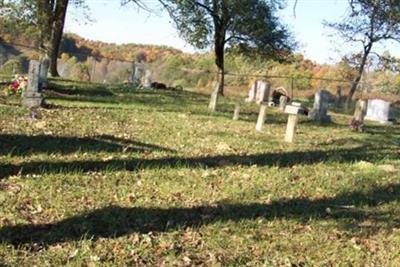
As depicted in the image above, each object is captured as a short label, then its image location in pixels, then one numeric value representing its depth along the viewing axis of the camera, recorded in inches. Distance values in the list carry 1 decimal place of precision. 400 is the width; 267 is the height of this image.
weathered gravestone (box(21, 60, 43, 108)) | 575.2
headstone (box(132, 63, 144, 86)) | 1407.5
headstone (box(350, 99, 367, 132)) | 776.9
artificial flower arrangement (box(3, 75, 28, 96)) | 631.7
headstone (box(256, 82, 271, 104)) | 1178.0
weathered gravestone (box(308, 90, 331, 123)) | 889.0
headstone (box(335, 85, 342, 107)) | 1561.3
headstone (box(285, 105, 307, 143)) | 524.4
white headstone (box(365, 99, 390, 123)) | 1139.9
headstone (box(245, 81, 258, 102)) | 1218.6
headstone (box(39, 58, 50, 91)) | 763.4
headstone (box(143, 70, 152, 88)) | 1339.2
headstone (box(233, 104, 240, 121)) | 699.8
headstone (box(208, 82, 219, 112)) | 820.9
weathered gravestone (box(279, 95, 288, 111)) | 1055.6
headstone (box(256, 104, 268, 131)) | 607.2
